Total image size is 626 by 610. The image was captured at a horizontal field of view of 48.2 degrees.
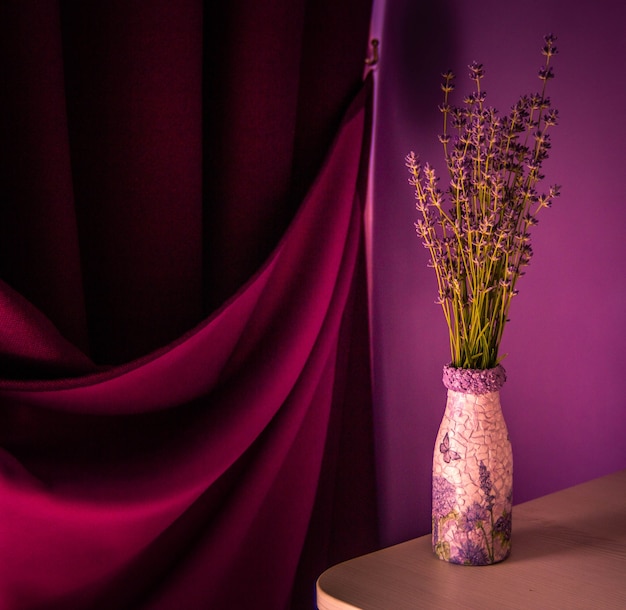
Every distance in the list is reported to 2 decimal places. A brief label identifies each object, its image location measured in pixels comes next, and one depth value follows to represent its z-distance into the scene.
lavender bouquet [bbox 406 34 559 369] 0.94
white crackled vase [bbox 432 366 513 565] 0.94
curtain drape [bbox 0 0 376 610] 0.90
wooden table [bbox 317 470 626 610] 0.85
